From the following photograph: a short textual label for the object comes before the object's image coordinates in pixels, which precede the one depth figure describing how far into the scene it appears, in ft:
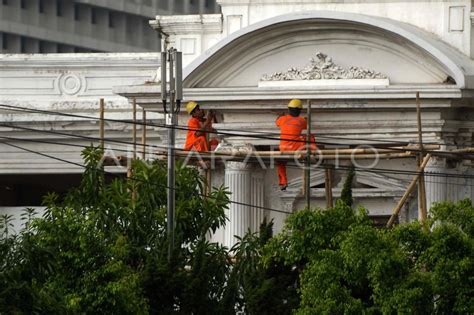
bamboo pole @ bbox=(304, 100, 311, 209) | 201.57
